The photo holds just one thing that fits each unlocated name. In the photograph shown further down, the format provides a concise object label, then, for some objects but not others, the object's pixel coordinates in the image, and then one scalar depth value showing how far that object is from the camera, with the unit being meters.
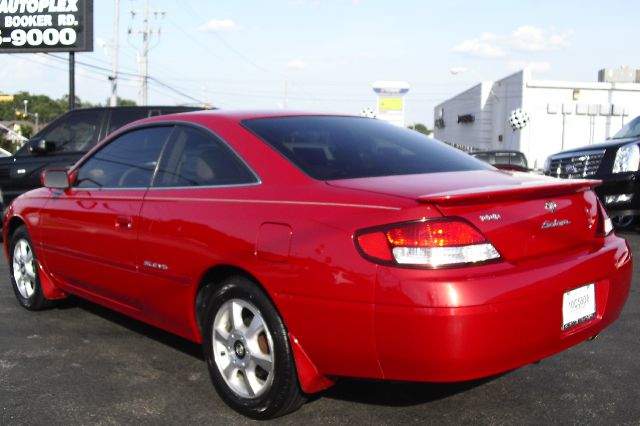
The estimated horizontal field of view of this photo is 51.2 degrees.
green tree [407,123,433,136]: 149.30
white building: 42.69
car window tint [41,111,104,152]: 9.05
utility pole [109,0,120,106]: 33.59
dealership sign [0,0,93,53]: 15.49
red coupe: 2.61
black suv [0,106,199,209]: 8.98
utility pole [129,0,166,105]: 37.47
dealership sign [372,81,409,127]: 34.22
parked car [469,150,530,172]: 16.75
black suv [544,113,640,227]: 8.83
